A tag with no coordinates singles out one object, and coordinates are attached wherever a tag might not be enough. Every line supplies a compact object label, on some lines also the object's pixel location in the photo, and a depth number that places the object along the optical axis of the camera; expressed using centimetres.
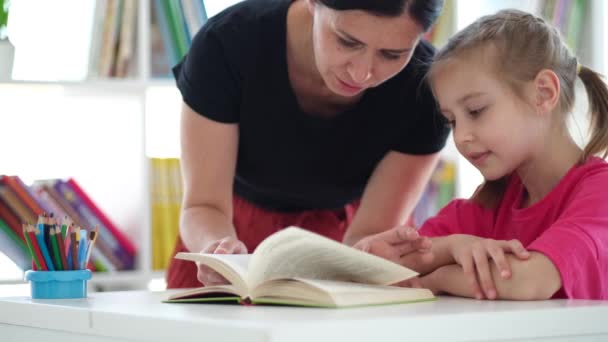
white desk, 208
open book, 230
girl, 272
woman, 315
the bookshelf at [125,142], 430
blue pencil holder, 259
